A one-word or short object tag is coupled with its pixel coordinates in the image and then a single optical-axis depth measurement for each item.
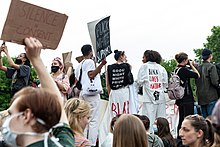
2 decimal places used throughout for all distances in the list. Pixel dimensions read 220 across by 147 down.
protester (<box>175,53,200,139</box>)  10.20
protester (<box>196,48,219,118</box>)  10.78
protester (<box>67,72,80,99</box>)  10.06
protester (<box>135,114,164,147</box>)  6.38
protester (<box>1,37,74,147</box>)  2.71
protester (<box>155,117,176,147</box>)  7.46
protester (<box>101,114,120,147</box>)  6.98
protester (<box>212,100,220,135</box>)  2.37
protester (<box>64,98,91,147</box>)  5.48
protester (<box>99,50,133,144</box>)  10.20
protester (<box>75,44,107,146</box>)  9.69
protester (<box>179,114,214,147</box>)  6.04
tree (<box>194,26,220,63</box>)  56.88
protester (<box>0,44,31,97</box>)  9.15
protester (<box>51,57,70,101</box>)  9.16
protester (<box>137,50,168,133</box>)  10.28
